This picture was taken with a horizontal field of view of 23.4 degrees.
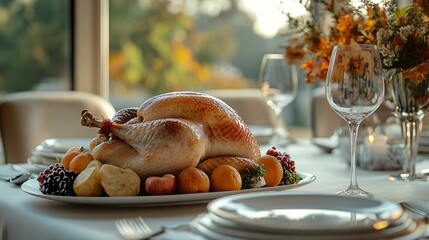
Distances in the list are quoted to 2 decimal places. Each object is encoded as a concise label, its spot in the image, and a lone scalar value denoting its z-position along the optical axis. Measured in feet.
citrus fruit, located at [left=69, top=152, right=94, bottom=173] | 4.99
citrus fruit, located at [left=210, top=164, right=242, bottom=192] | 4.89
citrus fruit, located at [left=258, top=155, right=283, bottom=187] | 5.09
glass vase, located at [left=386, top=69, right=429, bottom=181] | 6.05
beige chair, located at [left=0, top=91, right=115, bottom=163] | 8.68
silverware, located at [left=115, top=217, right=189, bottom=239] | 4.20
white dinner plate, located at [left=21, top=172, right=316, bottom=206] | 4.70
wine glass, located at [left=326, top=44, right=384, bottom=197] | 5.08
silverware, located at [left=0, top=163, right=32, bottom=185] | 5.60
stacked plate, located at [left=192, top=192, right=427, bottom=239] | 3.98
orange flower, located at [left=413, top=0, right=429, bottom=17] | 5.69
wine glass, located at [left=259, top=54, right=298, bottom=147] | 8.19
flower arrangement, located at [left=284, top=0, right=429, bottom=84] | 5.72
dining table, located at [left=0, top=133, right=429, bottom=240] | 4.43
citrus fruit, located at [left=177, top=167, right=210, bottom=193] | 4.83
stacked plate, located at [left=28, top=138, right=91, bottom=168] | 6.21
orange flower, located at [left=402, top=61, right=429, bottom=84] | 5.62
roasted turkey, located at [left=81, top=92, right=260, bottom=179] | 4.84
